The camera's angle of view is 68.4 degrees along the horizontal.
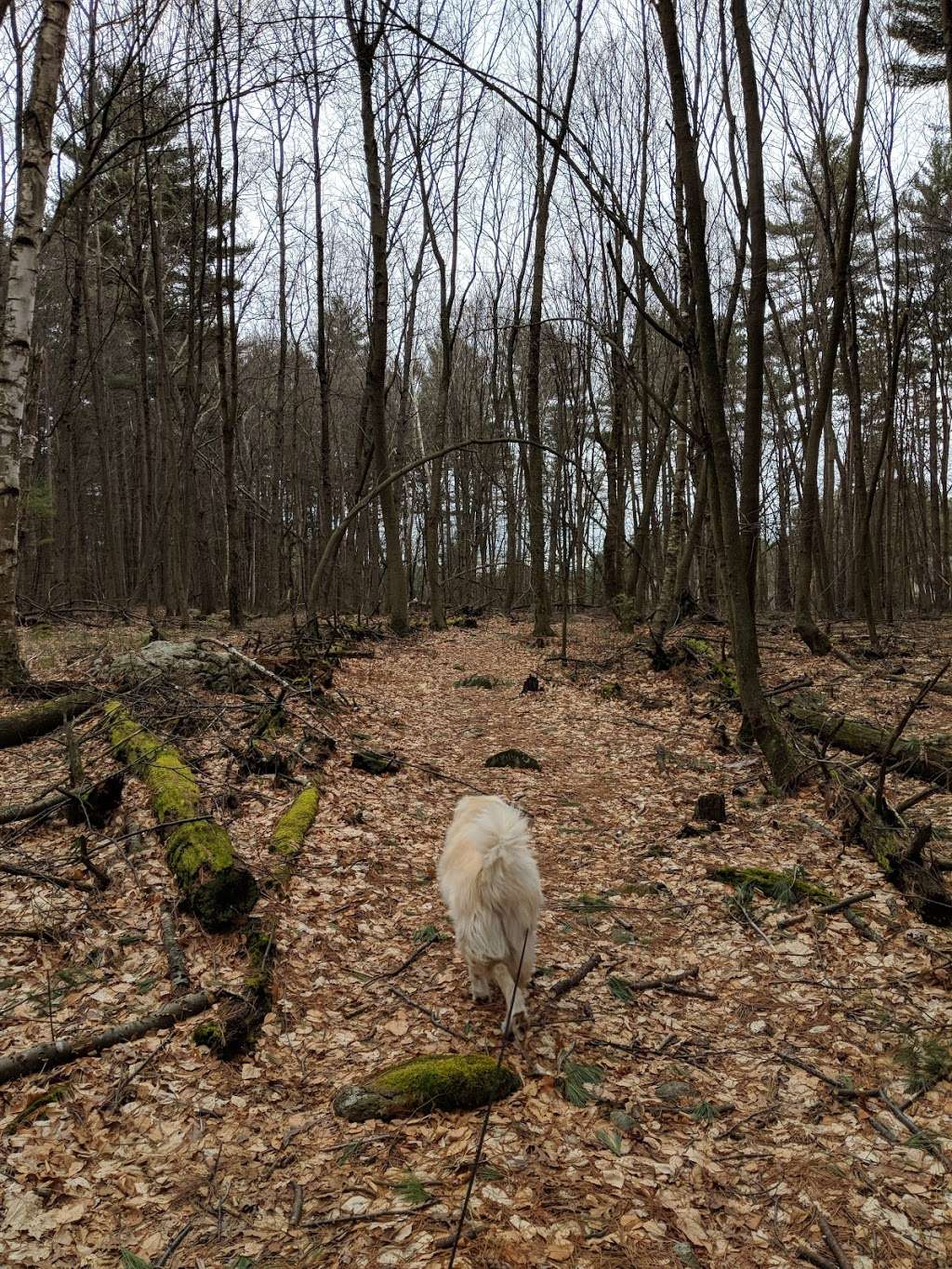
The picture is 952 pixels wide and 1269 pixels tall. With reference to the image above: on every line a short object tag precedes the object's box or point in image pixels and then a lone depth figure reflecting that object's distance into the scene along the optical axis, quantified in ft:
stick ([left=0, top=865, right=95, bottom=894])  13.67
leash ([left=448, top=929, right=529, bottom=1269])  7.22
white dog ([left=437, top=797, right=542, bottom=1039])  11.37
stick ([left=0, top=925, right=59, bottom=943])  12.49
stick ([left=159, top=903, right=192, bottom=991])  11.91
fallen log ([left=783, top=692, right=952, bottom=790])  20.79
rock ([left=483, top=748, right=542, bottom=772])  26.18
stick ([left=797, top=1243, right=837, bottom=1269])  7.55
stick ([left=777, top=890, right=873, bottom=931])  15.07
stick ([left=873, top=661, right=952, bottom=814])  14.52
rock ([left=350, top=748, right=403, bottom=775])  24.57
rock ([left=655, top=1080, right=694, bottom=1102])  10.42
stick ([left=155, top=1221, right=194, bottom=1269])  7.55
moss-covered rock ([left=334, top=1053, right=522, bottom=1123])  9.91
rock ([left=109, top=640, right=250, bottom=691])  27.17
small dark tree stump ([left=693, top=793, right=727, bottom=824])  20.72
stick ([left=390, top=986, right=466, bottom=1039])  11.95
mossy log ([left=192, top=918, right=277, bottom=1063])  10.84
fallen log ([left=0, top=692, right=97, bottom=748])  21.74
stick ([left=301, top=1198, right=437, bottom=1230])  8.17
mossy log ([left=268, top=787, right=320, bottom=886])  16.12
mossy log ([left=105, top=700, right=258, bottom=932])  13.64
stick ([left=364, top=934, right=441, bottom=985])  13.53
